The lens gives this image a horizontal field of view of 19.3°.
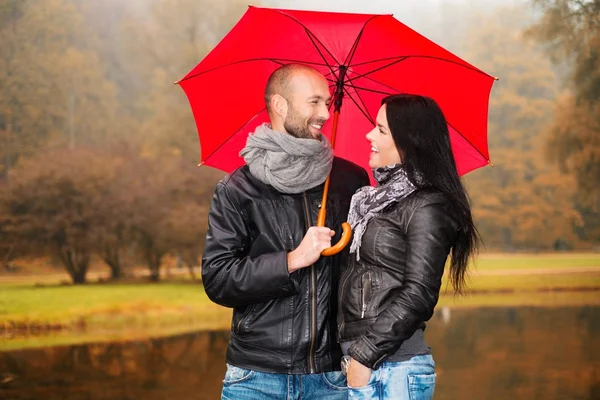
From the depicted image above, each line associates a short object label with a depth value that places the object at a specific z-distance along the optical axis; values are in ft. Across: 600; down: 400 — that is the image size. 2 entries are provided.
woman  15.15
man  15.85
